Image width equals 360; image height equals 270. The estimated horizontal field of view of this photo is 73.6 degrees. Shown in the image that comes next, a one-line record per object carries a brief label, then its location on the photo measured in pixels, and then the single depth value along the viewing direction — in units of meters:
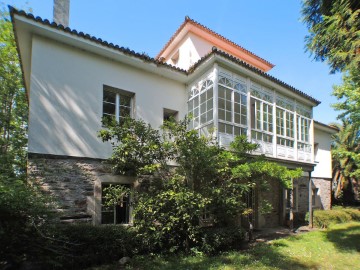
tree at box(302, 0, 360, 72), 6.24
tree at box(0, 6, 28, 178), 14.07
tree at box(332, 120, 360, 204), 21.12
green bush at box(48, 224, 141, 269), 5.82
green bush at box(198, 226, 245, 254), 7.47
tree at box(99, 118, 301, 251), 6.92
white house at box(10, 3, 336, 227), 7.23
